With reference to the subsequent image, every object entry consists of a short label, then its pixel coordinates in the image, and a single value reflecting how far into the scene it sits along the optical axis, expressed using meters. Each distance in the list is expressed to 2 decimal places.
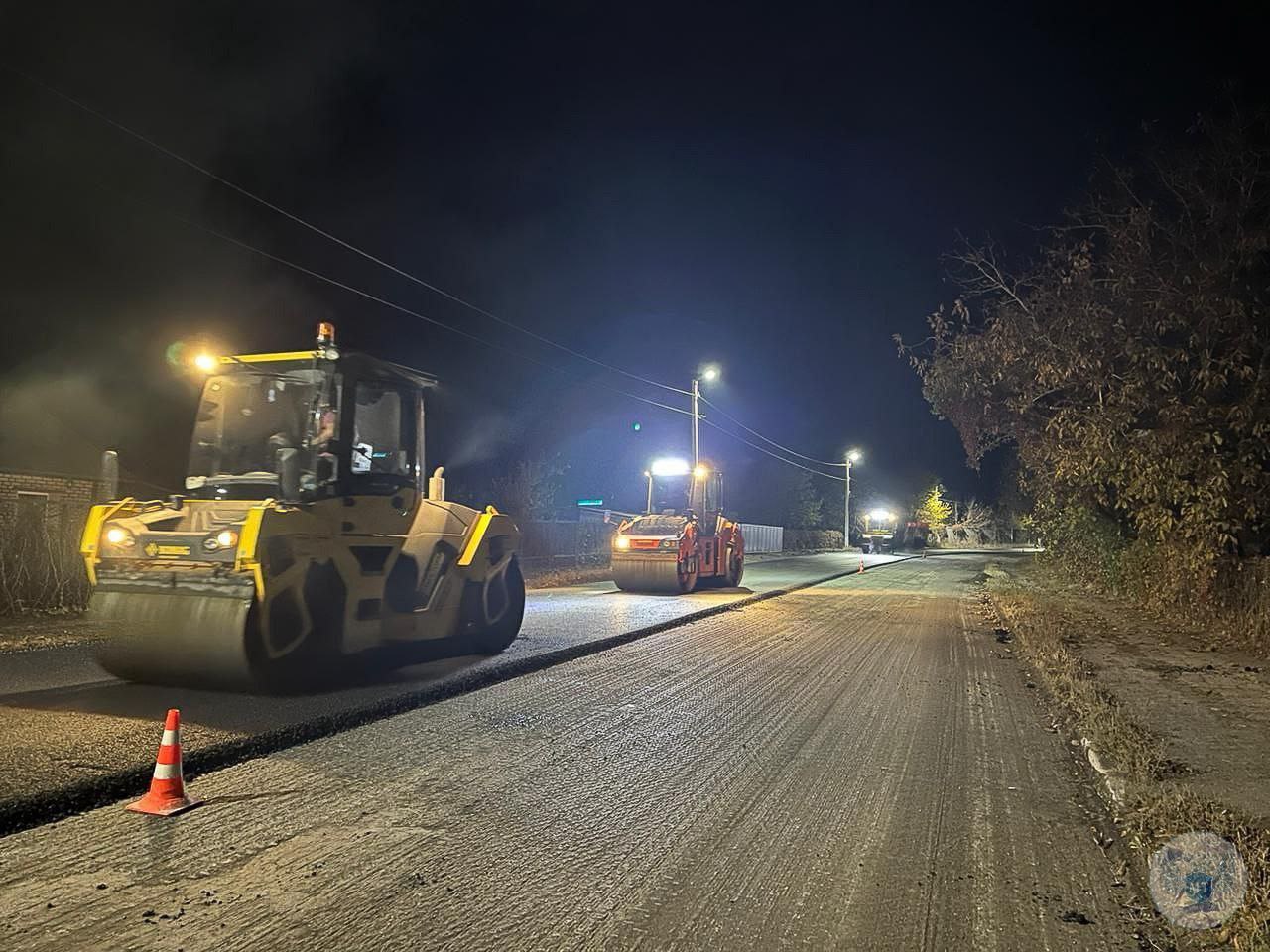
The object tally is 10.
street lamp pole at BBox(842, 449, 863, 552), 63.34
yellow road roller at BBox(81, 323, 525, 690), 7.58
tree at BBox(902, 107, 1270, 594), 12.81
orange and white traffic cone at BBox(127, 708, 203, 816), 5.04
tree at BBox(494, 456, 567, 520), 29.47
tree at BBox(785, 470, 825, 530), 63.16
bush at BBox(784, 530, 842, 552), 59.16
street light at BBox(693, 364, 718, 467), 30.73
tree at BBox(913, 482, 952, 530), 85.88
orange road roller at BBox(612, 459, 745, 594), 20.12
